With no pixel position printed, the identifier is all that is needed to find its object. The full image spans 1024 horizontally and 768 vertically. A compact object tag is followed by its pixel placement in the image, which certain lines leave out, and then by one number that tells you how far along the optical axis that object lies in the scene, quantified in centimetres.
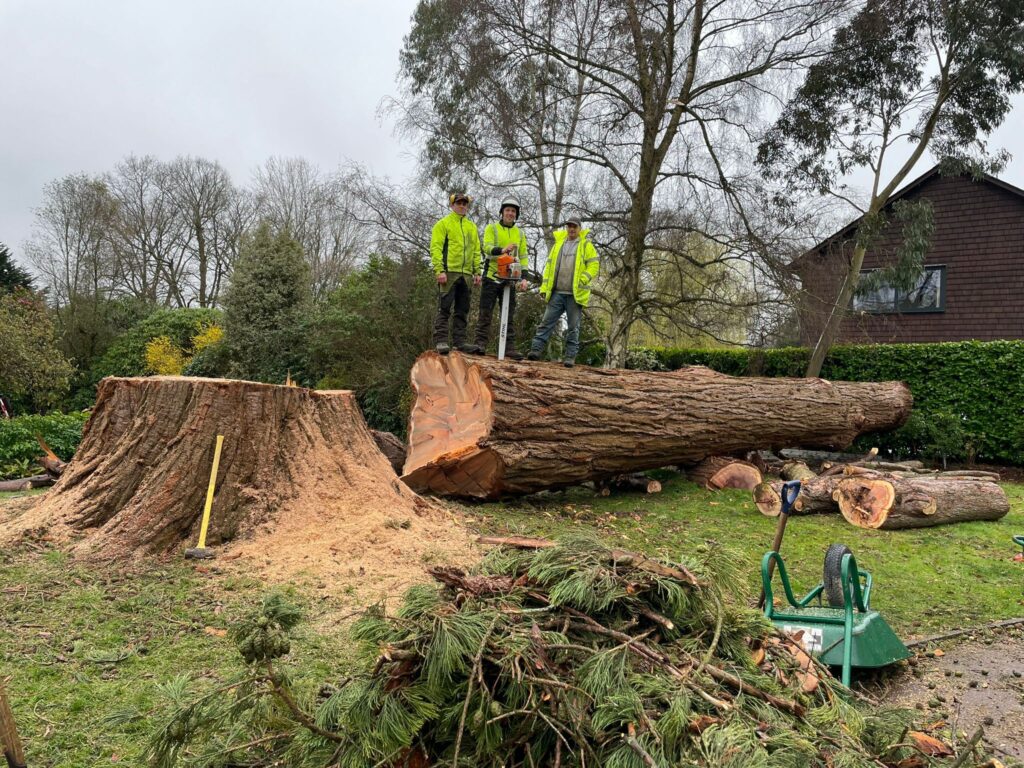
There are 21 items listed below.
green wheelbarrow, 323
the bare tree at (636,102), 1162
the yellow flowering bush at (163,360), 1948
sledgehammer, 443
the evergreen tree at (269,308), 1448
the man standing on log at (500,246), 786
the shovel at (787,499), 351
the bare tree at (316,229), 2633
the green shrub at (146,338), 2016
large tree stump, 462
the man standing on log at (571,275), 816
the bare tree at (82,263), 2108
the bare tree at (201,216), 2794
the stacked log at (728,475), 883
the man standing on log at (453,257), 769
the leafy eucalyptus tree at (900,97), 1203
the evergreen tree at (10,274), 2015
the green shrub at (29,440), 958
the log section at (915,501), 727
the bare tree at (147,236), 2584
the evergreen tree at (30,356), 1497
